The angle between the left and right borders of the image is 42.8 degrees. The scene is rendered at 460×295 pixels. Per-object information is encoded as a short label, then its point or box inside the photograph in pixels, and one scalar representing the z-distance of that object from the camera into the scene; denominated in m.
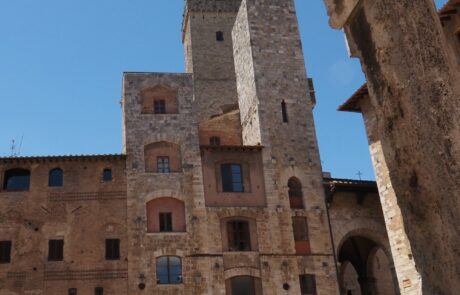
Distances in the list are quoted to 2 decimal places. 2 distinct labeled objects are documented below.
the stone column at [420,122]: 3.64
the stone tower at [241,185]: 25.25
